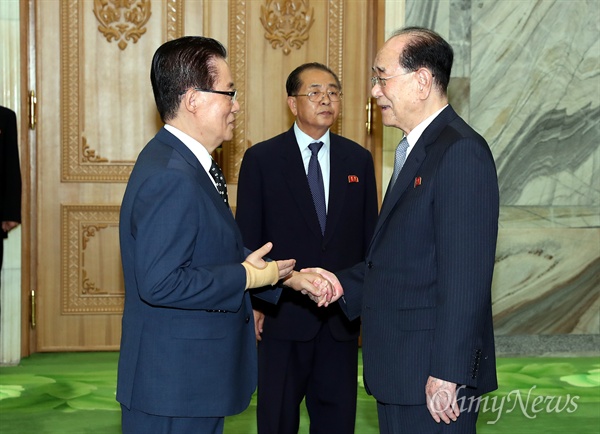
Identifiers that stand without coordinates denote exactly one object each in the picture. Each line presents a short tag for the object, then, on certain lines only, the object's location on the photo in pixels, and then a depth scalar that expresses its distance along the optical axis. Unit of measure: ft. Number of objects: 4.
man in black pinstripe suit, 8.31
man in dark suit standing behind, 13.19
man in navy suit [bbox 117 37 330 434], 8.10
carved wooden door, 20.93
